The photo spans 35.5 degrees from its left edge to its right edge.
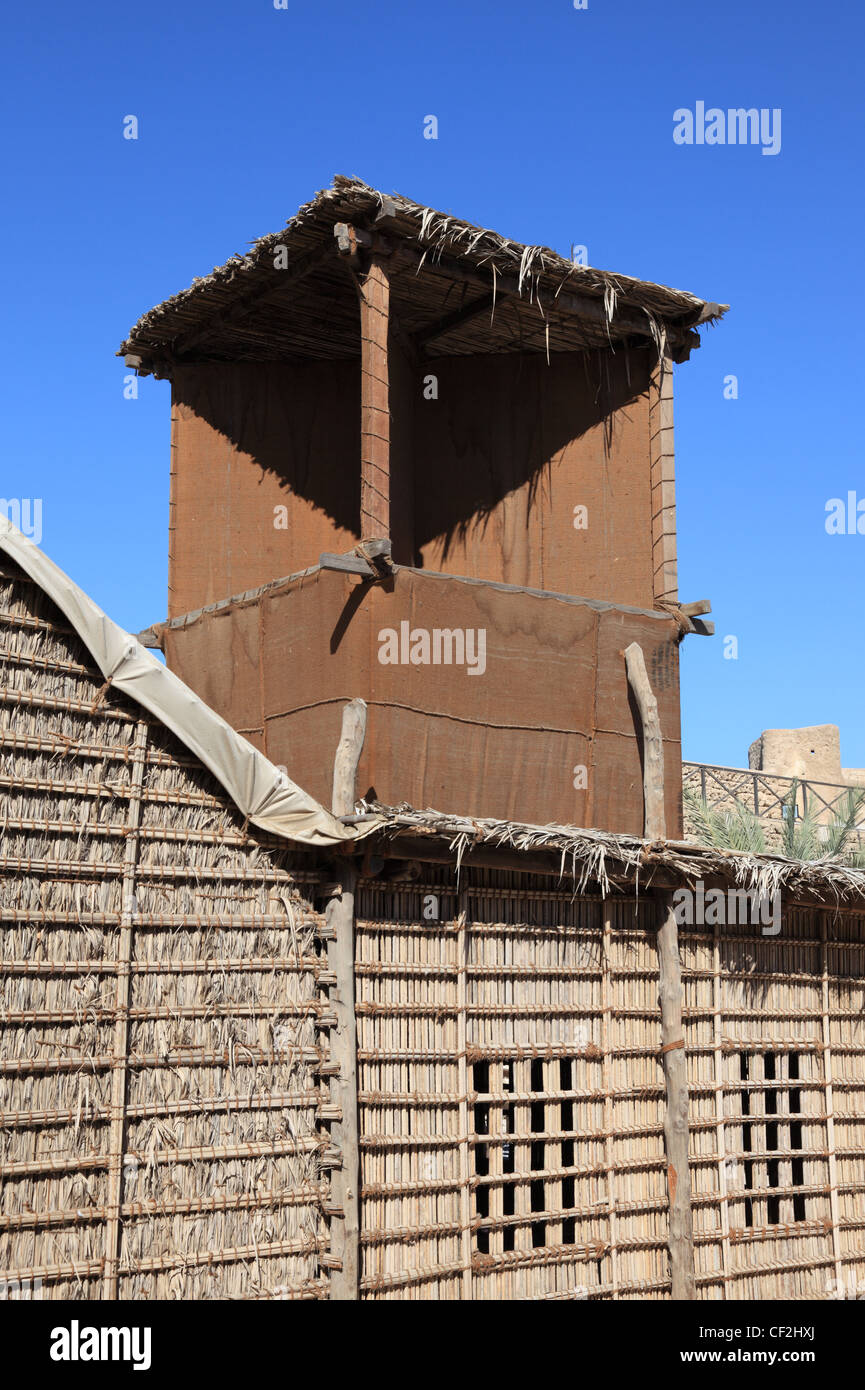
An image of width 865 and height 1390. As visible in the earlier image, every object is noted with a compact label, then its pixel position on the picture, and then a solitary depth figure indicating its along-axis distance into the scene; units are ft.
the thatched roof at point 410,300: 24.81
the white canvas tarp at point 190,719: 20.16
